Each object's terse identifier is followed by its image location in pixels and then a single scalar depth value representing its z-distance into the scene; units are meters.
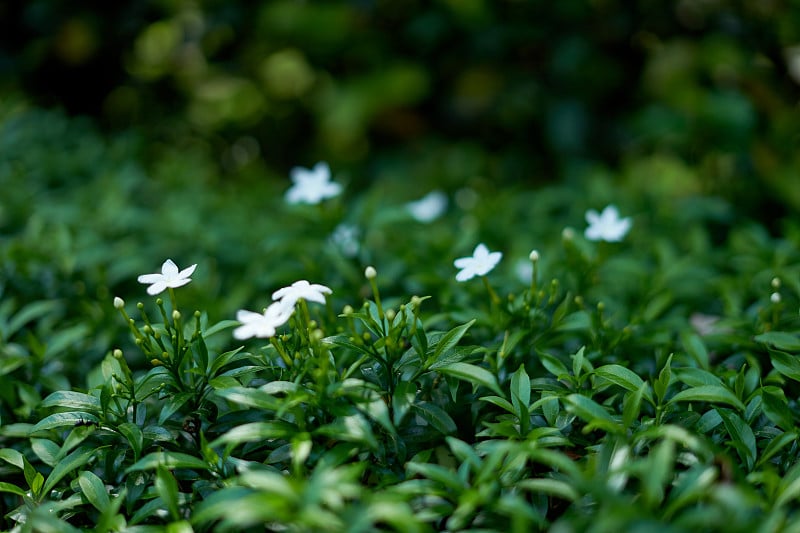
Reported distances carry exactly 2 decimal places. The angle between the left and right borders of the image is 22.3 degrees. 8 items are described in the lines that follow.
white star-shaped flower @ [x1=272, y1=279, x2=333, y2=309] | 0.88
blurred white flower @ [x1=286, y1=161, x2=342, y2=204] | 1.09
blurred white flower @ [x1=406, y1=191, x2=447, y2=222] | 1.20
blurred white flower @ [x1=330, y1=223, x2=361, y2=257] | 1.12
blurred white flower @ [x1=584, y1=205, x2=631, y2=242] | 1.05
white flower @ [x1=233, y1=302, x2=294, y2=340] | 0.87
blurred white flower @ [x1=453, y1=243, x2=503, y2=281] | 0.96
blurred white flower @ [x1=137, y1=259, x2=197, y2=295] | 0.92
